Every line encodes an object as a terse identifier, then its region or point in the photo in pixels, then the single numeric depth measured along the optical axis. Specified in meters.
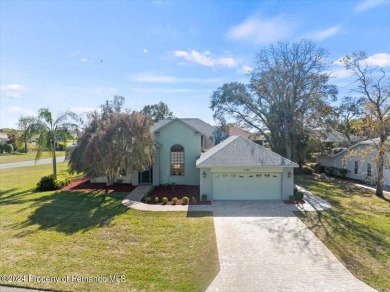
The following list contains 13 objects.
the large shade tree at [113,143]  17.45
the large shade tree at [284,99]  30.05
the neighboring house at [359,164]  24.20
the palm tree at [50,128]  21.56
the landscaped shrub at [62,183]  21.34
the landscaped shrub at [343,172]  30.31
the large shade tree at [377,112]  19.52
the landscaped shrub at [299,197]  17.62
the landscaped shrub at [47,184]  20.73
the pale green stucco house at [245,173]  17.36
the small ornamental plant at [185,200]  16.95
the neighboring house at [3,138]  60.44
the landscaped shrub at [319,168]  34.21
